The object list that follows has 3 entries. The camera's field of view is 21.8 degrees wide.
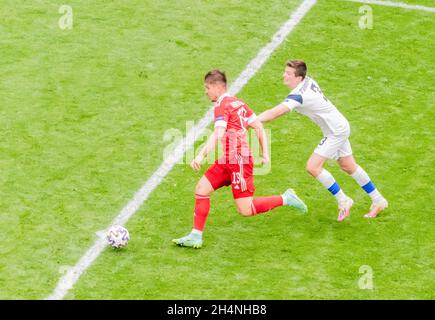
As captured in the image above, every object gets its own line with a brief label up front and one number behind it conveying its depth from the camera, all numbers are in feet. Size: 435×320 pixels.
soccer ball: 43.42
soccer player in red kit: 43.50
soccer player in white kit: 44.86
